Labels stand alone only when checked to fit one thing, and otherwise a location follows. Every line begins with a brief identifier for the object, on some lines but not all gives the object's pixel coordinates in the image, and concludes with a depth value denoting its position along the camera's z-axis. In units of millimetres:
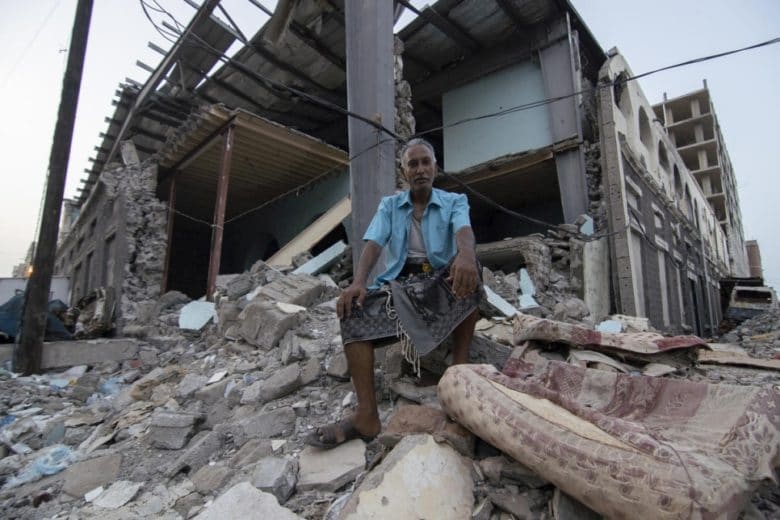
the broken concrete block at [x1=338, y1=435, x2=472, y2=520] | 1356
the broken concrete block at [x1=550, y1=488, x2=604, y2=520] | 1238
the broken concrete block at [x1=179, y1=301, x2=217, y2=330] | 5602
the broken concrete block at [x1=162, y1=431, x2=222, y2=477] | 2104
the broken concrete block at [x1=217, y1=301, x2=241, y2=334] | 4645
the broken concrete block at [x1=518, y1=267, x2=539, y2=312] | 5500
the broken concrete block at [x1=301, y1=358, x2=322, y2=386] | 2672
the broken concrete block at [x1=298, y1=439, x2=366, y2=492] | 1645
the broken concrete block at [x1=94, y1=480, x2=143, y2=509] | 1983
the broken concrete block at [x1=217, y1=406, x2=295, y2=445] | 2205
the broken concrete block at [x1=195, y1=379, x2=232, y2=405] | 2986
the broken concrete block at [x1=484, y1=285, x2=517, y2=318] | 4542
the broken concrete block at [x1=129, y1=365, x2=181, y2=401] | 3545
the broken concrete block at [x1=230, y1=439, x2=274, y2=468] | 1960
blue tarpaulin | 5824
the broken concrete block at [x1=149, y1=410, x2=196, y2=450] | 2428
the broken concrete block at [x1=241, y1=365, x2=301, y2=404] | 2578
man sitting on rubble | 1914
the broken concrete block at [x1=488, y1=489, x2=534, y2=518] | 1337
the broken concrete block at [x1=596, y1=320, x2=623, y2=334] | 5000
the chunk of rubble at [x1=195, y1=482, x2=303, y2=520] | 1449
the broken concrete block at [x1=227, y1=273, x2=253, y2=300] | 5395
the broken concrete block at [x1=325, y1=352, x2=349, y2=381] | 2559
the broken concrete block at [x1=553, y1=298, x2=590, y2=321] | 4958
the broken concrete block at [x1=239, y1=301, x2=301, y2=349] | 3727
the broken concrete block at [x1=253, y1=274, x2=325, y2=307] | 4602
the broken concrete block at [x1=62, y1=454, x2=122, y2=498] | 2180
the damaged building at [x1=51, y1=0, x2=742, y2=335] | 7332
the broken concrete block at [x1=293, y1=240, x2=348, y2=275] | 6070
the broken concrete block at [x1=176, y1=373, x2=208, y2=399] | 3248
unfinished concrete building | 22020
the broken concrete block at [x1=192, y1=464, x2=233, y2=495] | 1850
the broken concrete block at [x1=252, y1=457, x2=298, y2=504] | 1596
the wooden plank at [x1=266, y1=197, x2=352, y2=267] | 6969
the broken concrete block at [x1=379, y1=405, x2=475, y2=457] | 1604
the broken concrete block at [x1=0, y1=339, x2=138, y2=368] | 5359
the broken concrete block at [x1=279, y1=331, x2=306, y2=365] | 3090
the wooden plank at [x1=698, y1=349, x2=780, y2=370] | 3100
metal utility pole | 5113
